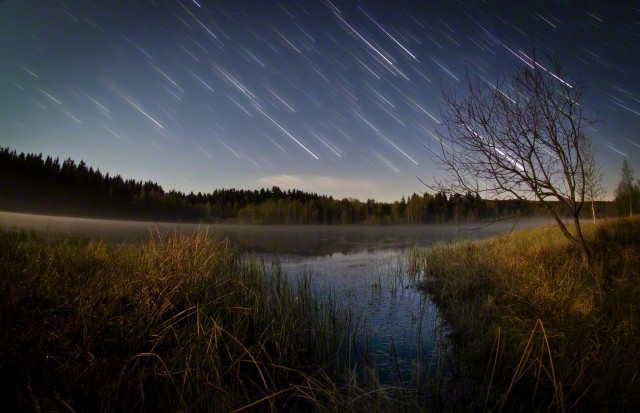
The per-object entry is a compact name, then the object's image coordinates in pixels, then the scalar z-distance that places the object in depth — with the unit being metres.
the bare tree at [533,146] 8.55
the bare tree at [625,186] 41.56
